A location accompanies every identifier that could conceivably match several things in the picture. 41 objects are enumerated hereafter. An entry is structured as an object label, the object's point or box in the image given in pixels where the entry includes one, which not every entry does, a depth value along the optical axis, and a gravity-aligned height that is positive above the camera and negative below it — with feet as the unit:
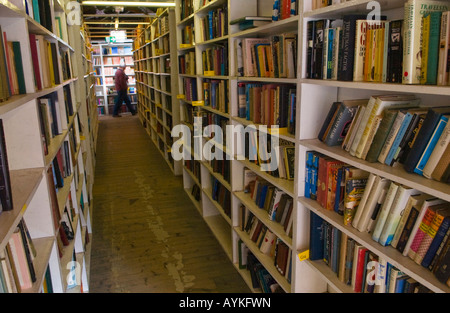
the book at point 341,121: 4.97 -0.68
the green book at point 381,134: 4.15 -0.74
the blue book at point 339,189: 5.09 -1.65
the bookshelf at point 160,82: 15.62 -0.08
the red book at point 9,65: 4.32 +0.25
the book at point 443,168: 3.57 -0.98
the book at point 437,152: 3.56 -0.83
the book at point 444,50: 3.36 +0.20
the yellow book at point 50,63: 6.97 +0.41
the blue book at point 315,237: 5.65 -2.59
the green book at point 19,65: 4.57 +0.26
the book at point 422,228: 3.77 -1.69
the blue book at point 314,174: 5.55 -1.57
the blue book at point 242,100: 8.05 -0.51
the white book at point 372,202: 4.33 -1.61
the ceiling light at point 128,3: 15.10 +3.52
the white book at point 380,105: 4.34 -0.40
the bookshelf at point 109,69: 39.06 +1.46
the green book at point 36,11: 6.22 +1.29
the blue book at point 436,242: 3.58 -1.78
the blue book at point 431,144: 3.59 -0.76
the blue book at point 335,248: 5.29 -2.62
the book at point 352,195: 4.81 -1.64
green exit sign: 31.72 +3.87
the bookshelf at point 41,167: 4.04 -1.21
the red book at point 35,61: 5.71 +0.39
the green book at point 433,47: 3.45 +0.24
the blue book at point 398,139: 3.97 -0.78
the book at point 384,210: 4.15 -1.65
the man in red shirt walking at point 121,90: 34.56 -0.82
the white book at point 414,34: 3.58 +0.39
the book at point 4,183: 3.48 -0.98
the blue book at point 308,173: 5.68 -1.58
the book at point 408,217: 3.97 -1.64
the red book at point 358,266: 4.79 -2.62
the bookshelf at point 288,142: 4.22 -1.09
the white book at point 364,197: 4.41 -1.58
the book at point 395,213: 4.03 -1.64
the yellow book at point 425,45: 3.54 +0.27
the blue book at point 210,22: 9.72 +1.55
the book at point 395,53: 3.89 +0.22
